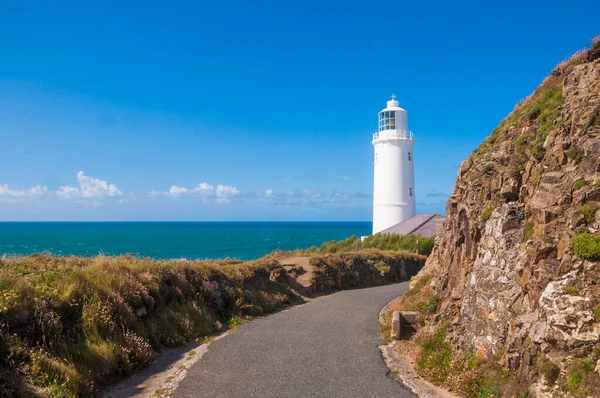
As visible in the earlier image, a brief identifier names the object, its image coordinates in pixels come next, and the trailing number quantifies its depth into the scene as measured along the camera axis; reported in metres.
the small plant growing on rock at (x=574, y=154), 8.84
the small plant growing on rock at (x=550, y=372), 7.29
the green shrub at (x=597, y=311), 7.17
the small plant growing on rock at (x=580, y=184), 8.41
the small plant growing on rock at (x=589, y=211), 8.01
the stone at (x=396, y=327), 13.51
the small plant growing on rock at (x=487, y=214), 11.31
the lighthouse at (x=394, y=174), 40.19
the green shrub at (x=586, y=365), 6.86
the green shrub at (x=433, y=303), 13.45
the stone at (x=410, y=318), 13.81
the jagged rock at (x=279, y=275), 21.71
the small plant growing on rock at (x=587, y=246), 7.64
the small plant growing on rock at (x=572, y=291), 7.61
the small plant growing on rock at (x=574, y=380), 6.86
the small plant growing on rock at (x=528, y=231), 9.44
